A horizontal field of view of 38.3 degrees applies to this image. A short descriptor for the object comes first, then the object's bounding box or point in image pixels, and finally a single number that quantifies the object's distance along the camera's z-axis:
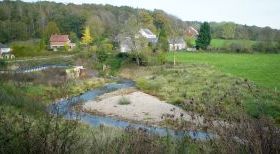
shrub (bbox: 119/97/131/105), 32.38
